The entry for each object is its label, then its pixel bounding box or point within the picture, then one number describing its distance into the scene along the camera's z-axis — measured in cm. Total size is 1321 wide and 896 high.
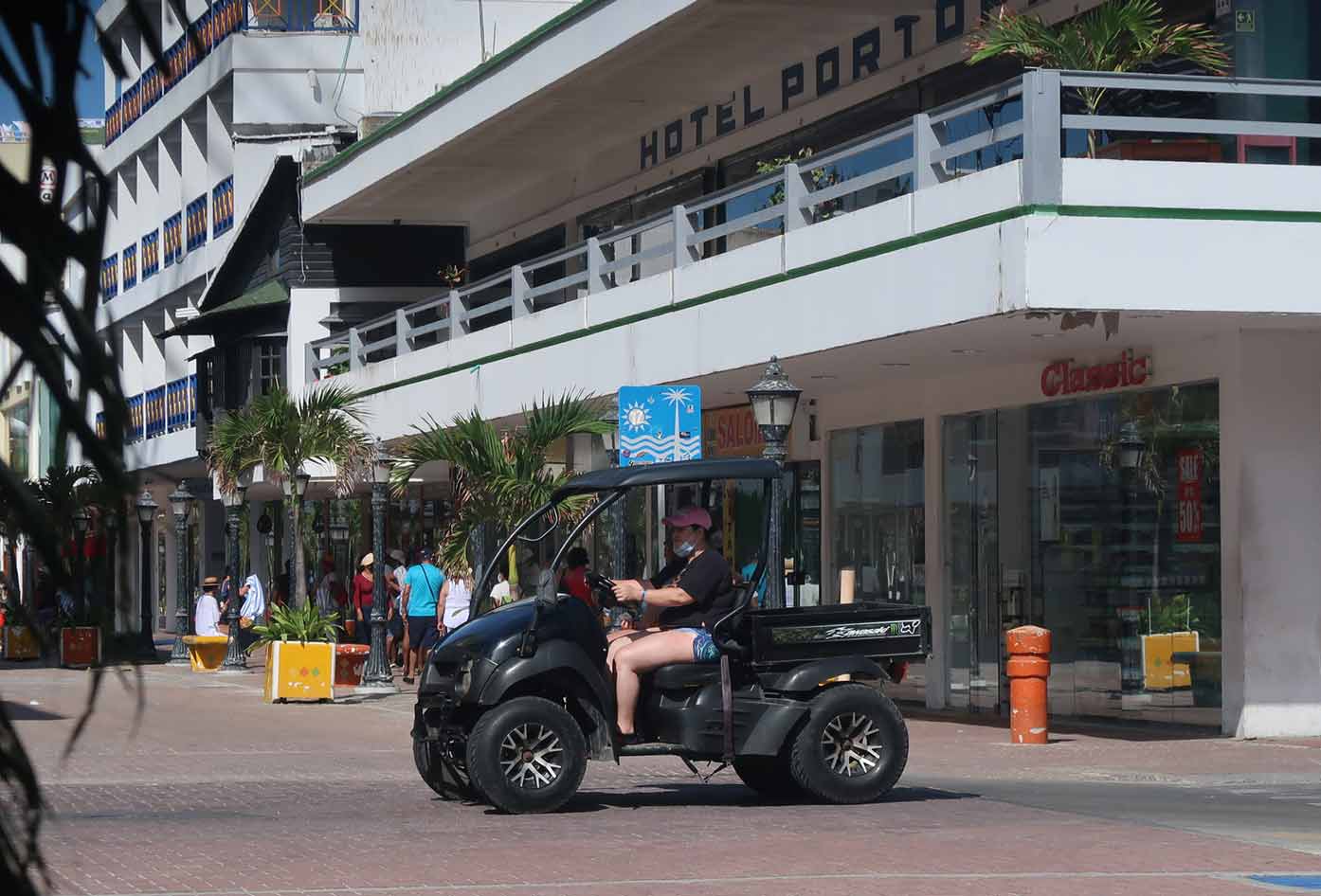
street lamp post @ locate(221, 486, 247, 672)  3488
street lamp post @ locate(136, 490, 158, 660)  3675
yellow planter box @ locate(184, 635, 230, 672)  3609
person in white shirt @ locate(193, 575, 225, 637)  3628
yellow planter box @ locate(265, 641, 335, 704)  2595
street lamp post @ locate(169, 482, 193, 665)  4059
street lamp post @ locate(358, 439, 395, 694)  2844
